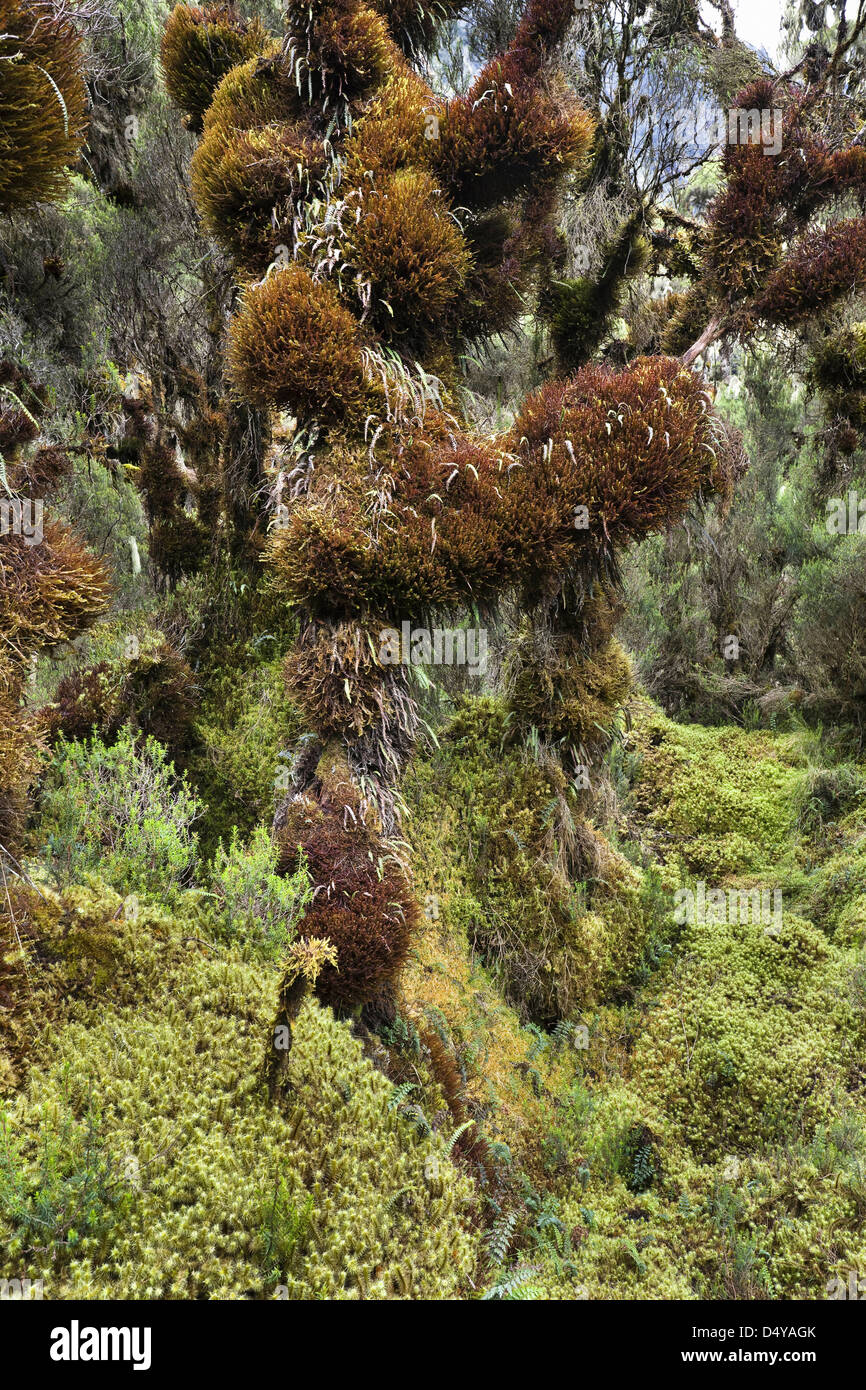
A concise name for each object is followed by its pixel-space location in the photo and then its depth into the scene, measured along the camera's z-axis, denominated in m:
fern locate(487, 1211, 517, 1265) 3.64
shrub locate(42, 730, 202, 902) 4.42
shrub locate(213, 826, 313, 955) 4.15
